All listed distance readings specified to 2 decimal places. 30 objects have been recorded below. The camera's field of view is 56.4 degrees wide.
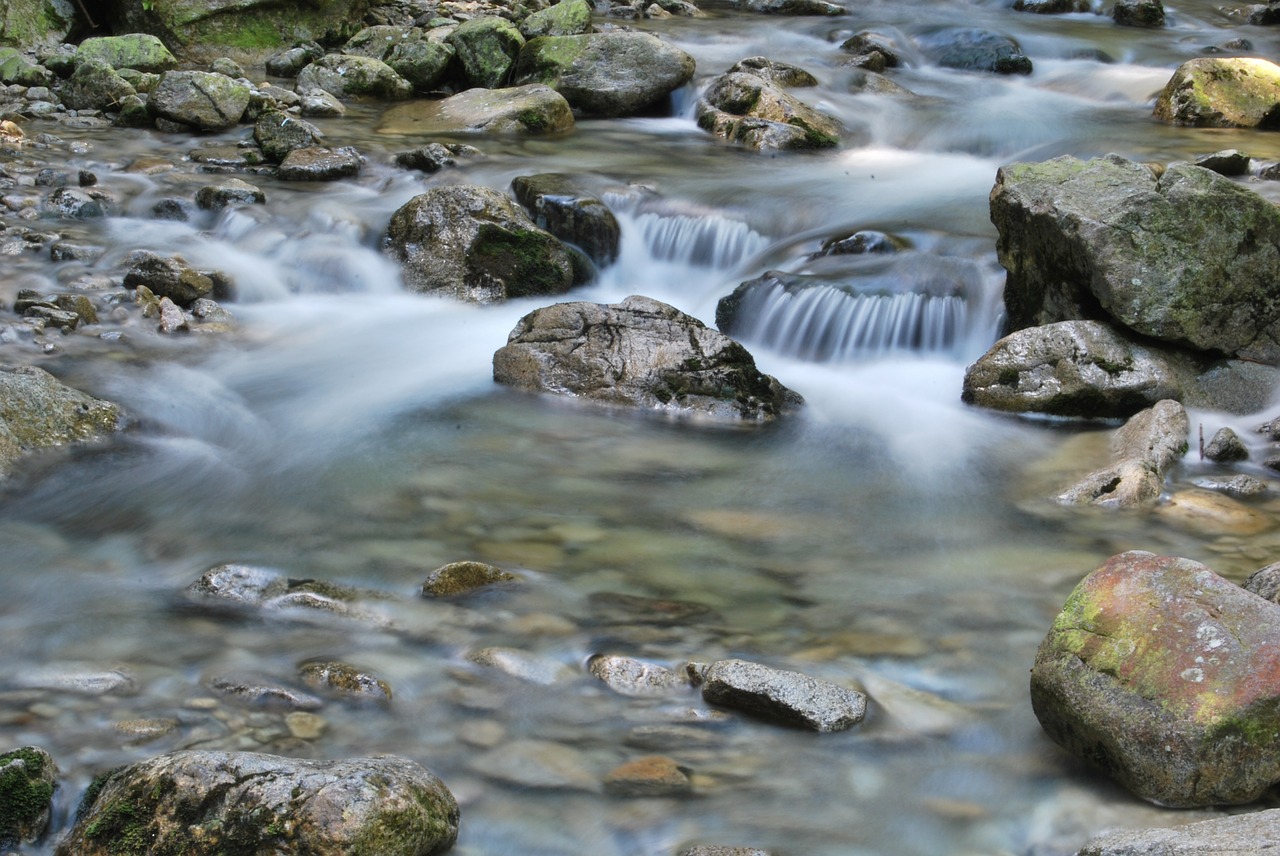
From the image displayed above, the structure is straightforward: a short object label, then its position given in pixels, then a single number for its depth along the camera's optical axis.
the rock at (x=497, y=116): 12.80
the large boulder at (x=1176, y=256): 6.79
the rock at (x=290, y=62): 14.95
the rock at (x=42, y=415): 5.60
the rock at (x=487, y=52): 14.41
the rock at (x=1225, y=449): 6.25
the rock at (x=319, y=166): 10.95
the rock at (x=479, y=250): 8.88
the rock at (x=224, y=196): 10.01
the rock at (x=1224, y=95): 12.20
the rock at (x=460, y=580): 4.54
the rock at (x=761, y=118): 12.25
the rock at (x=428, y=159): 11.21
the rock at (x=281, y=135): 11.36
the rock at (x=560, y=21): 15.66
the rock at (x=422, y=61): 14.38
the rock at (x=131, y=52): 13.56
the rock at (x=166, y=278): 8.27
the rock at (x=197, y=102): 12.22
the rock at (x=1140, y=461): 5.68
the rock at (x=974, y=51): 15.41
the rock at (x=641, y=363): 6.95
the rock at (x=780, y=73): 14.14
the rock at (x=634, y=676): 3.97
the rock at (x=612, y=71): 13.55
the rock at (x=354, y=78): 14.04
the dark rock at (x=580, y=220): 9.62
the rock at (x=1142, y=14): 17.64
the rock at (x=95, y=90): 12.69
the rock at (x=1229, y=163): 9.96
